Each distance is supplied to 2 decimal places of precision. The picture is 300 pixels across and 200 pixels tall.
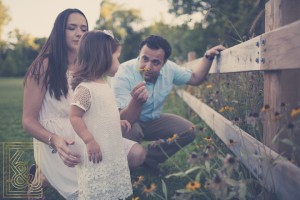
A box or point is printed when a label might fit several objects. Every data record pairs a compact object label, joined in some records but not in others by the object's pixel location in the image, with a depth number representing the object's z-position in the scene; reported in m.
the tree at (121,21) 57.58
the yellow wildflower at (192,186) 1.47
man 3.47
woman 2.59
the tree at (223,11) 11.86
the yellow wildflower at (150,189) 1.65
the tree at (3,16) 40.48
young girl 2.28
